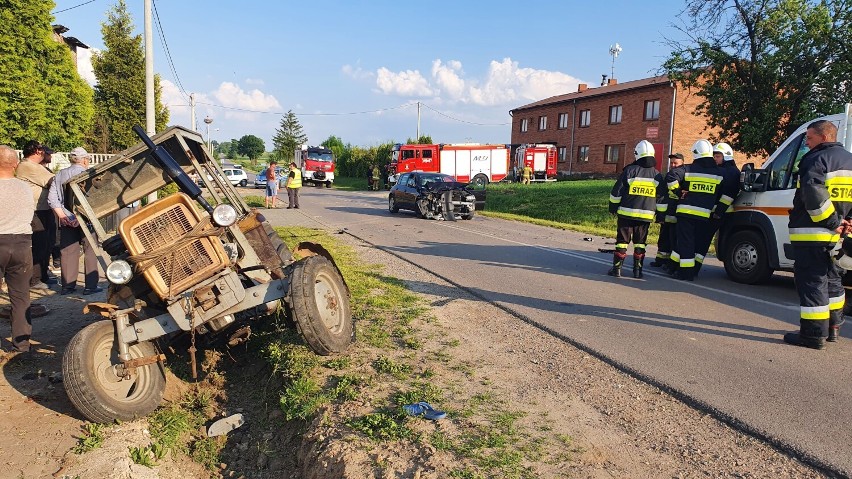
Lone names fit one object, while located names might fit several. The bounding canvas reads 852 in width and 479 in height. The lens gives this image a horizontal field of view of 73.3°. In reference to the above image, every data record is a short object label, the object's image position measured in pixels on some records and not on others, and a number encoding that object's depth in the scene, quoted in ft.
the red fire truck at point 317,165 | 141.49
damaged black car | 58.54
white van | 25.36
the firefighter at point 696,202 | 27.40
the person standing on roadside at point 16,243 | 16.80
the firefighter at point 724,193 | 27.55
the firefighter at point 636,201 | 27.50
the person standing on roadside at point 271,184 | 70.44
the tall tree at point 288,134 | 265.95
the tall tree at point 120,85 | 90.84
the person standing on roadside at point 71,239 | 22.75
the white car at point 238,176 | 134.31
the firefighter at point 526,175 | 116.26
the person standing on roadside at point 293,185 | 68.93
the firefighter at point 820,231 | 17.39
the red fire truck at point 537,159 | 126.72
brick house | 114.83
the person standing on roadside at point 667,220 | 29.48
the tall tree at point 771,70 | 51.26
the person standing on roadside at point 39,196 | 24.18
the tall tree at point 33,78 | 47.39
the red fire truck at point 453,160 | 122.72
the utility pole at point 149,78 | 49.73
